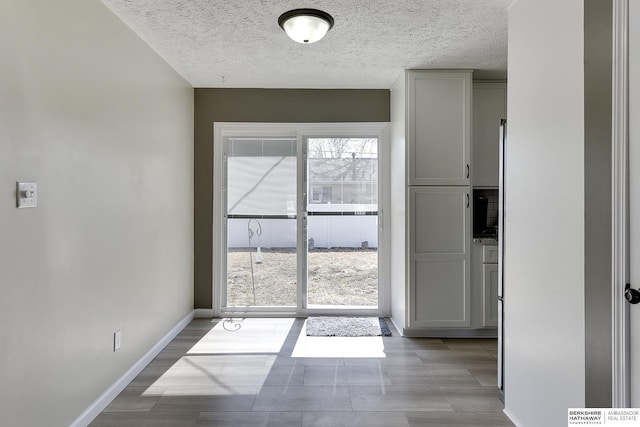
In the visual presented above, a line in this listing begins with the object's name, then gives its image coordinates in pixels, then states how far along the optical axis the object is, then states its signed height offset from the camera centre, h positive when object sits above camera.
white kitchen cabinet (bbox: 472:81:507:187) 3.83 +0.81
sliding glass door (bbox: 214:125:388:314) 4.39 -0.15
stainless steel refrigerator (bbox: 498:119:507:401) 2.48 -0.28
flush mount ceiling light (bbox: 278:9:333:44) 2.50 +1.22
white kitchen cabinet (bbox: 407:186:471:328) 3.68 -0.45
